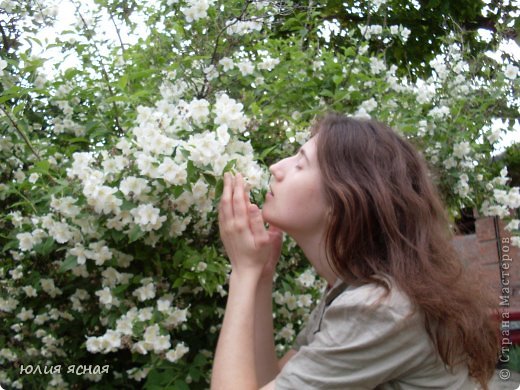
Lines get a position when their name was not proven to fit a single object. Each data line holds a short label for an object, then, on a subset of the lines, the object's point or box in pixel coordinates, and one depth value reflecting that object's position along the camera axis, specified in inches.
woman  51.3
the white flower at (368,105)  100.7
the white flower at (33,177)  78.5
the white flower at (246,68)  98.6
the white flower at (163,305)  68.0
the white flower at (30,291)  79.5
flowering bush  66.9
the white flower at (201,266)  68.6
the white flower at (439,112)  113.6
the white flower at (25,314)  83.3
